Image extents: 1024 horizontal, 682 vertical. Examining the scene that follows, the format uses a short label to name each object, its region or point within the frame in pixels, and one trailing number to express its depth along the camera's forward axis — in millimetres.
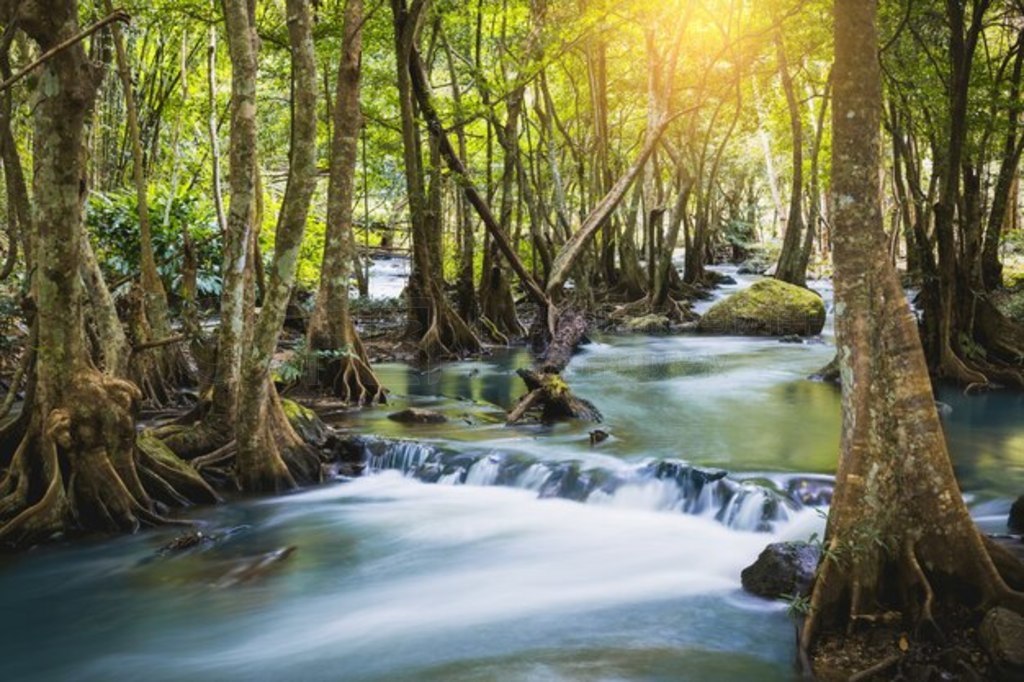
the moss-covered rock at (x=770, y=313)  22047
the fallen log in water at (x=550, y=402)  11500
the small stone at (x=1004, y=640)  4449
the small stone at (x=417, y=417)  11617
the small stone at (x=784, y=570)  6098
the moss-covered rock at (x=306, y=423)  9984
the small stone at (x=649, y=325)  22719
